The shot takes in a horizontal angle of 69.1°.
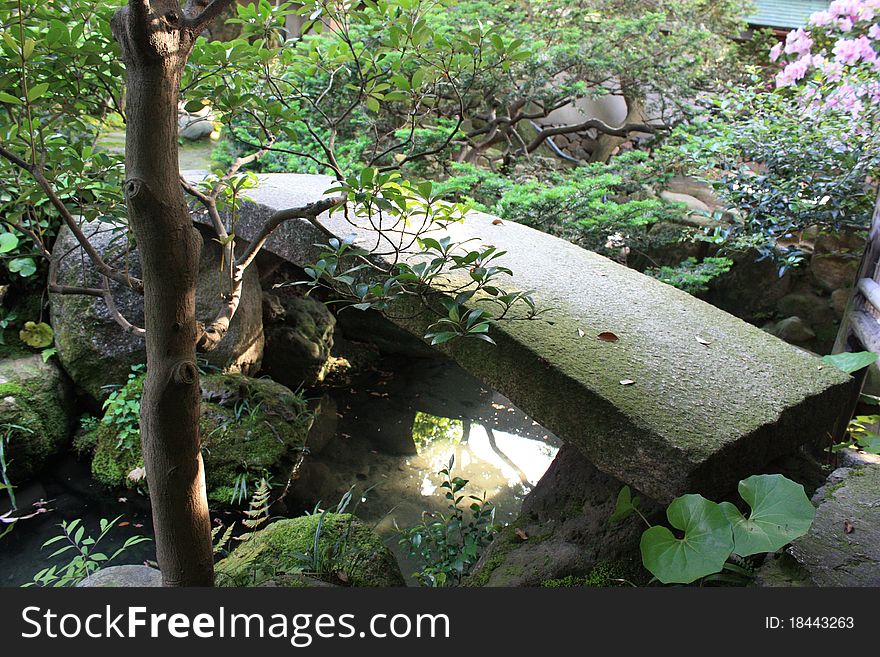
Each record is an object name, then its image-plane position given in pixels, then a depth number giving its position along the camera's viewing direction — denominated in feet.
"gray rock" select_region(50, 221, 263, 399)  12.95
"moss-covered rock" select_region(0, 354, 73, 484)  11.86
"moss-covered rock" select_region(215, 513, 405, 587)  7.27
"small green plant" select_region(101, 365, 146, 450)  12.24
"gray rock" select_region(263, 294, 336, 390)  15.76
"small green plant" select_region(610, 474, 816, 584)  4.95
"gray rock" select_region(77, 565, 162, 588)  6.88
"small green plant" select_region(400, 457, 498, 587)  7.96
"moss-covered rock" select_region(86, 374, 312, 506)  11.88
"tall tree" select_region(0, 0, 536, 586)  4.27
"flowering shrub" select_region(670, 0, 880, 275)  13.28
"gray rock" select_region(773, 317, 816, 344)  15.64
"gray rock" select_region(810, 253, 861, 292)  15.17
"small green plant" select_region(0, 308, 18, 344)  13.43
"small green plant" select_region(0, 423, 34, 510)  11.32
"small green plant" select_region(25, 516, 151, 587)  7.50
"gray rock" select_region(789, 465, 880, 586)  5.22
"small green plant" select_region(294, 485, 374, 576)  7.36
